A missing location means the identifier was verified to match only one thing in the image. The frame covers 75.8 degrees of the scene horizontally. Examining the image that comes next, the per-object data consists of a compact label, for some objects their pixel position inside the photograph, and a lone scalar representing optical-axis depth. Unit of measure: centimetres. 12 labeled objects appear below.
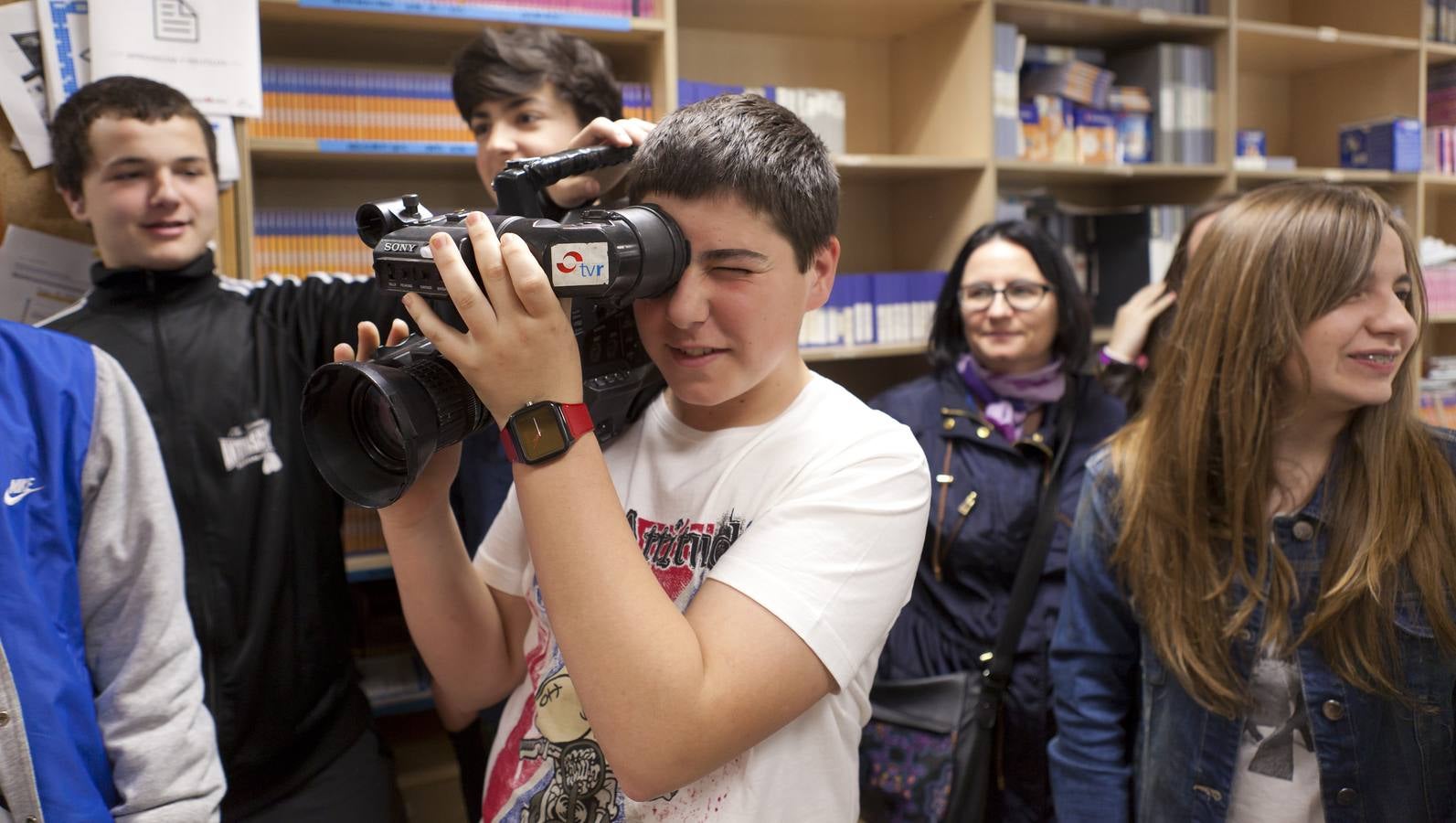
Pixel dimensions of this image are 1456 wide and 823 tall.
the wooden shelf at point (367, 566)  215
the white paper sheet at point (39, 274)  168
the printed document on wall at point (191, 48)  171
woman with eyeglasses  176
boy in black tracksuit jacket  149
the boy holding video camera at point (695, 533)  70
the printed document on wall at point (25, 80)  166
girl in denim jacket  107
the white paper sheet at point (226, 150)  183
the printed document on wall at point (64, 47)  169
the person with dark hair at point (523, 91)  171
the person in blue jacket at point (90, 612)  99
